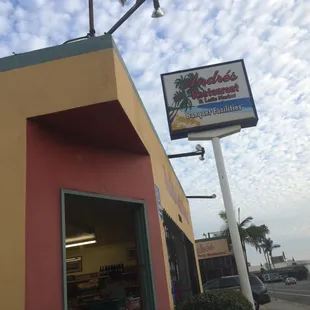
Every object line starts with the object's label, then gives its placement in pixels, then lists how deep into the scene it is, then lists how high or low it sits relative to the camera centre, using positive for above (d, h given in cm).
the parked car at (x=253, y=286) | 1753 -13
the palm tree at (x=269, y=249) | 7757 +559
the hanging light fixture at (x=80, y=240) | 1118 +173
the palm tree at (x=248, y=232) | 3737 +446
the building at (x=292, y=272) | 7526 +52
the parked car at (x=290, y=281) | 5433 -82
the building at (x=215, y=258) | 3812 +246
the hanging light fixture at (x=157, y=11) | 766 +524
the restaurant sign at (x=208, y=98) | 1417 +663
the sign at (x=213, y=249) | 3838 +335
